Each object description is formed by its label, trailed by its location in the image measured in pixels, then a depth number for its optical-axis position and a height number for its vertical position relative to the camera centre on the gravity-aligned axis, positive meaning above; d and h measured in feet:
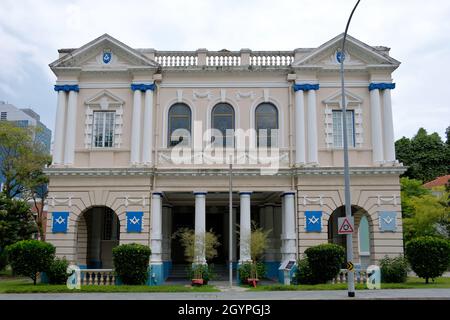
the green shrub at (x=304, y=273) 72.84 -3.75
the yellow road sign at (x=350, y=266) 54.95 -2.06
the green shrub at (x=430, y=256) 71.46 -1.25
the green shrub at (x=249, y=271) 74.84 -3.58
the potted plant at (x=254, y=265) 74.74 -2.67
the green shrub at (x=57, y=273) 73.46 -3.79
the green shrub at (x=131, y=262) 72.18 -2.13
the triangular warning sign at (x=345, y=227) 56.24 +2.30
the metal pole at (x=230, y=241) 69.13 +0.89
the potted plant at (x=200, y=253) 73.46 -0.85
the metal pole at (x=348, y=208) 55.21 +4.52
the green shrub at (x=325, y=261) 71.41 -1.96
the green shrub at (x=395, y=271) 73.26 -3.47
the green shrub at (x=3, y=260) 99.50 -2.57
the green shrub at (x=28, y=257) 70.79 -1.38
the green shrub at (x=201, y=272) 73.36 -3.66
